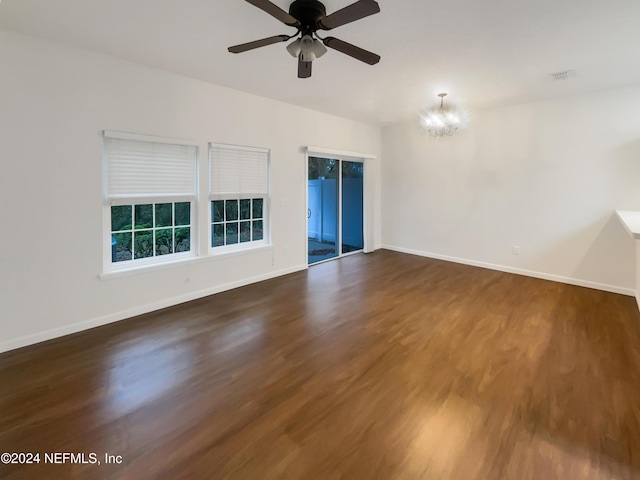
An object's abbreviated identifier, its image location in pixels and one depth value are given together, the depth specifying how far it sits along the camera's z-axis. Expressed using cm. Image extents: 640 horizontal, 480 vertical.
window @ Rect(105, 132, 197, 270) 327
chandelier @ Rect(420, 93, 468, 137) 452
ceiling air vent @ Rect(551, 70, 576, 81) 354
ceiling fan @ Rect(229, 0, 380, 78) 206
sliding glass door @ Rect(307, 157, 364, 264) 599
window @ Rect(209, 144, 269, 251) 412
